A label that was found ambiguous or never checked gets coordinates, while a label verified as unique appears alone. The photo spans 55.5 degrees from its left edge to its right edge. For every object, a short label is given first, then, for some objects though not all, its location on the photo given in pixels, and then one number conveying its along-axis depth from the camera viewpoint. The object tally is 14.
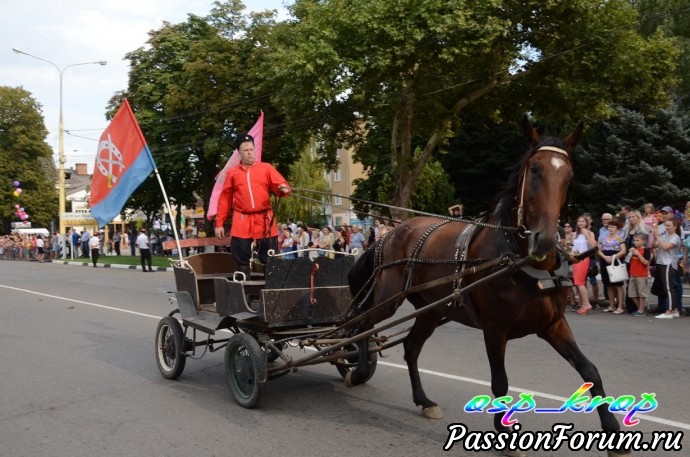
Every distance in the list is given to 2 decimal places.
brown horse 4.17
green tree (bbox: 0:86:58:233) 64.88
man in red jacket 6.73
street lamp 36.59
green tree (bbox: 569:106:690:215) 24.80
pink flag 7.13
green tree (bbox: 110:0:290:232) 31.00
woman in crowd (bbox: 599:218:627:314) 12.13
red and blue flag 7.71
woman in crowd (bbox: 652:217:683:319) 11.44
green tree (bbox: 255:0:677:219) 20.55
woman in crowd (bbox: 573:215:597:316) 12.32
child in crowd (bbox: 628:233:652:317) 11.72
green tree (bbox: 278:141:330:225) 49.76
